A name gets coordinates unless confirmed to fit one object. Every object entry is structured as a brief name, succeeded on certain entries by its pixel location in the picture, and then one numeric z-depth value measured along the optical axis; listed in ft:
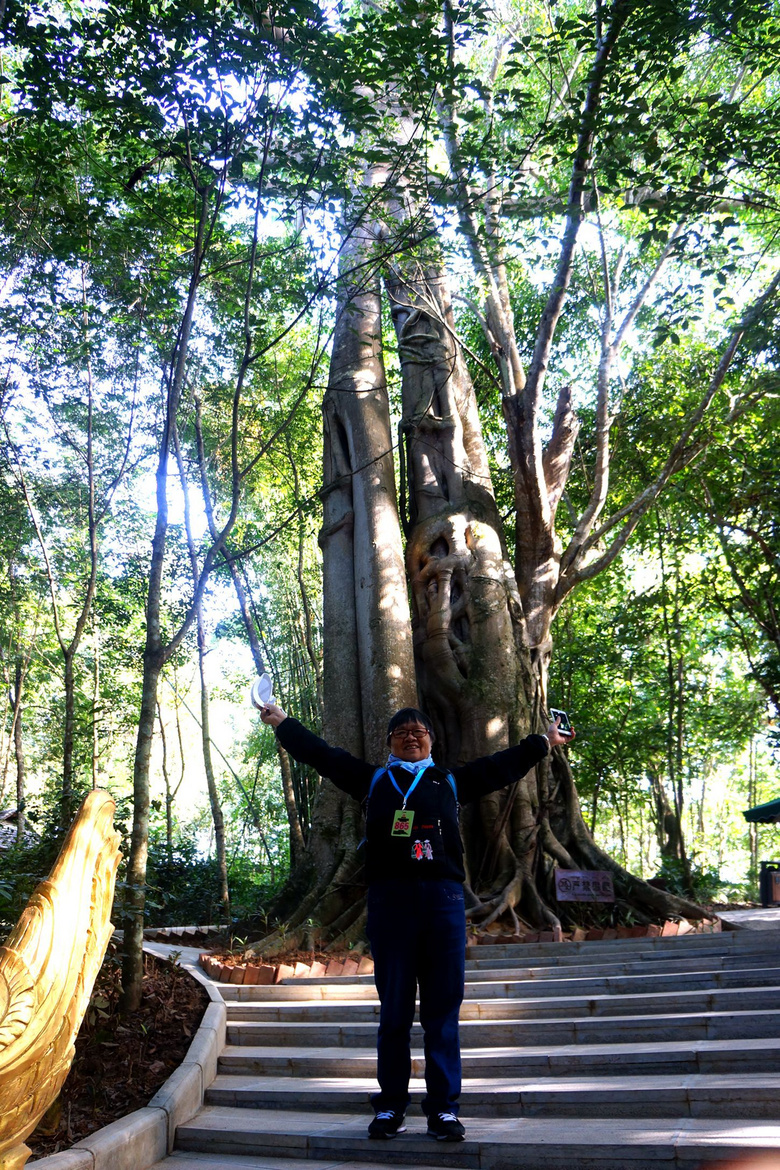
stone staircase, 9.77
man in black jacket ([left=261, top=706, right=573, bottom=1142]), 10.57
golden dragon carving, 7.11
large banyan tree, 21.18
